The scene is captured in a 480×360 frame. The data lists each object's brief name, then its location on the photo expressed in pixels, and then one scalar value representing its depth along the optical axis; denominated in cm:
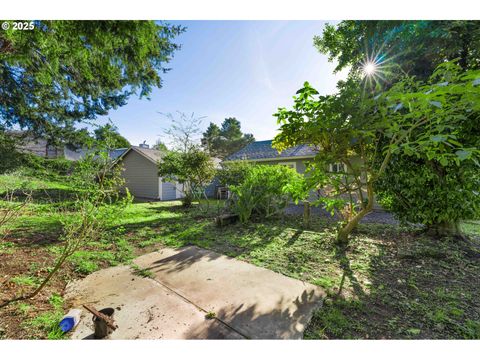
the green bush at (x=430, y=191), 357
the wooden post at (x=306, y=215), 559
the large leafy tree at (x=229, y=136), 3091
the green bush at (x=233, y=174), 941
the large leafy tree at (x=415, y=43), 512
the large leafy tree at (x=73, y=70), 239
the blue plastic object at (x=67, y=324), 175
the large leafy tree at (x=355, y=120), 215
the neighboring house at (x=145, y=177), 1354
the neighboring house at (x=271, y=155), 1088
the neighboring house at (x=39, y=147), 740
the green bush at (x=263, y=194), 598
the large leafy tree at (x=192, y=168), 805
